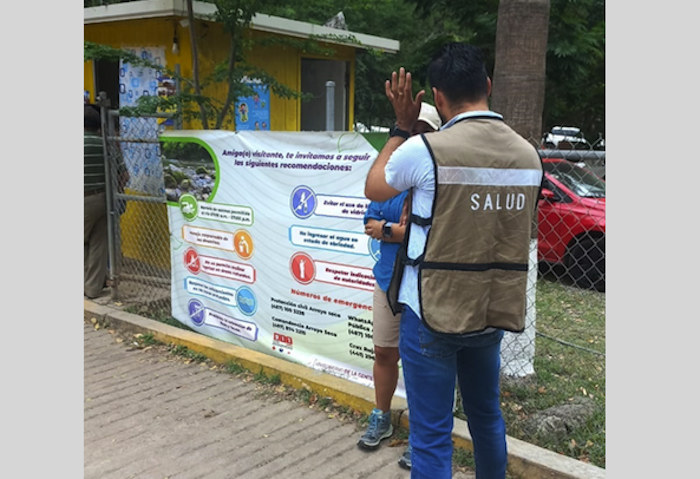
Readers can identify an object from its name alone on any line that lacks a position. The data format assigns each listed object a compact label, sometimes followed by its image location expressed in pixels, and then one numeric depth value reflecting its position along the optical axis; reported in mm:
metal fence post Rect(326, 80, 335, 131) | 4977
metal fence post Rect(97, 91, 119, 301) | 6391
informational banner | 4336
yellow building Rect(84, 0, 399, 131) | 7766
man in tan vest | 2416
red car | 7625
